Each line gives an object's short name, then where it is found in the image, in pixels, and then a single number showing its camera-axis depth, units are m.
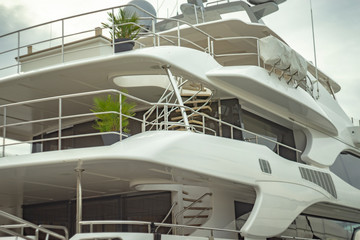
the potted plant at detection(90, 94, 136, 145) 17.75
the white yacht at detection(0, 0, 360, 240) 17.41
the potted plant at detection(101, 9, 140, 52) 19.14
